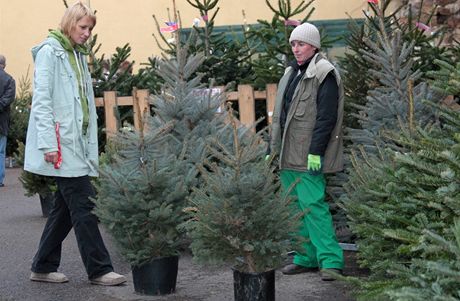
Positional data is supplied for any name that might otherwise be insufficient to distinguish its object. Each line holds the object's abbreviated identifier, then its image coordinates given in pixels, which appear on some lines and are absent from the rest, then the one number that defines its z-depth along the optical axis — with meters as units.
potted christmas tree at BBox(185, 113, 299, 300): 5.33
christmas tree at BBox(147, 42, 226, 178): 7.57
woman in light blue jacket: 6.32
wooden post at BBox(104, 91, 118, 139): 10.46
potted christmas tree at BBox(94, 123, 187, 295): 6.03
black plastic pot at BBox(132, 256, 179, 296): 6.17
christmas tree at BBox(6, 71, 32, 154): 16.86
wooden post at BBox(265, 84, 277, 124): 8.98
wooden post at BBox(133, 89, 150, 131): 10.04
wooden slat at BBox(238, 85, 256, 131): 9.27
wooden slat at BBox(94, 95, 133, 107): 10.52
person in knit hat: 6.52
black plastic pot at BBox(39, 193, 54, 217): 9.95
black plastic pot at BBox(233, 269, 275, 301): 5.50
